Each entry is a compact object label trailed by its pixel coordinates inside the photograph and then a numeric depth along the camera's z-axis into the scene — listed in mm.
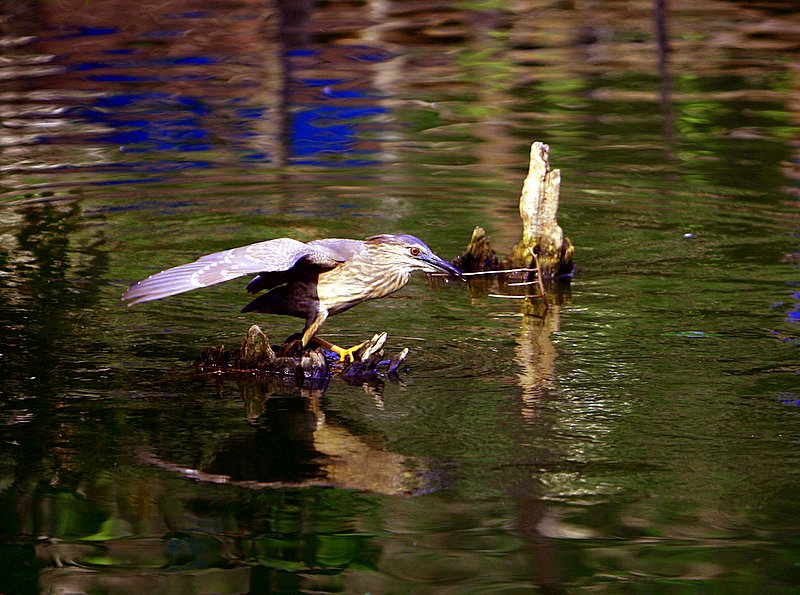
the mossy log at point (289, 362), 16375
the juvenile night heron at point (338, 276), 16187
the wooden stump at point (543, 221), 21187
